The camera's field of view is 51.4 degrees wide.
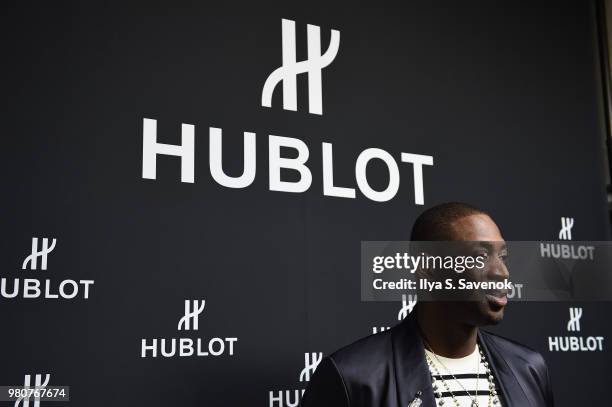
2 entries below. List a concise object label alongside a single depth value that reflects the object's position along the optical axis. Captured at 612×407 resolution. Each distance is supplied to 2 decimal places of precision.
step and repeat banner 1.65
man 1.38
